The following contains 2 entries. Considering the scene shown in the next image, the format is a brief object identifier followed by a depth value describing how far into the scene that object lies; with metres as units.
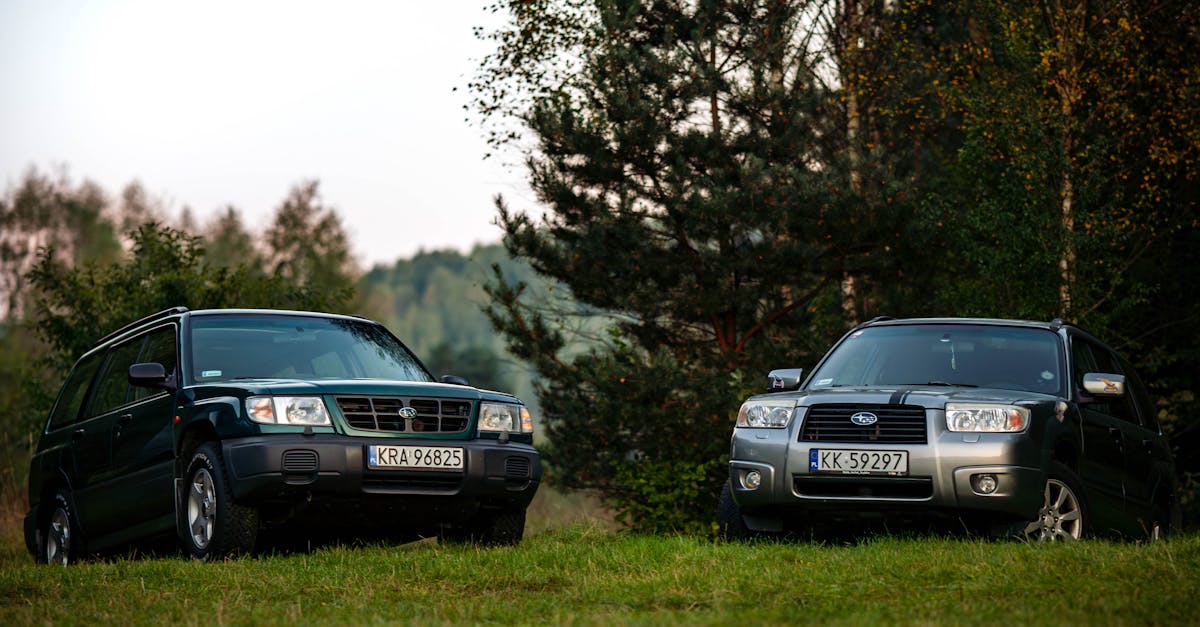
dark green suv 17.64
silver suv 17.58
